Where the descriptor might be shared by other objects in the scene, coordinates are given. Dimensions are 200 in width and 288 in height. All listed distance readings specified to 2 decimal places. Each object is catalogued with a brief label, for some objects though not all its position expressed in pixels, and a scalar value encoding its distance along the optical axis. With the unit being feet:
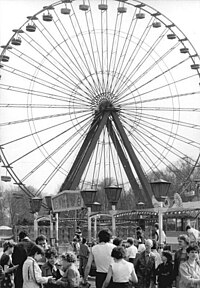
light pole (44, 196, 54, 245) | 129.60
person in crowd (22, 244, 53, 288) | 33.83
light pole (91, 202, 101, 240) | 161.64
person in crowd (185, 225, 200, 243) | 52.04
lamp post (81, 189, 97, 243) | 108.58
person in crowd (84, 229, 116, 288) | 35.63
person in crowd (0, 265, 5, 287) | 42.46
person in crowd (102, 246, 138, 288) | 32.35
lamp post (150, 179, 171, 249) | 78.59
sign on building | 123.75
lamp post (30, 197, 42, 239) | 129.90
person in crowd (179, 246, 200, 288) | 34.24
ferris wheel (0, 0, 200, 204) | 129.29
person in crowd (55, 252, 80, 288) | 33.01
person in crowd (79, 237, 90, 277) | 65.62
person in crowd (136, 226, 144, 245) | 64.09
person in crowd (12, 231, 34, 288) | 39.29
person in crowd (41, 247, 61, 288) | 39.01
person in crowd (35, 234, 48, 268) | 43.32
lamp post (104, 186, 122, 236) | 101.60
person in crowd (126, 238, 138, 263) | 51.13
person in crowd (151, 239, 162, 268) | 43.11
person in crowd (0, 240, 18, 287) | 42.34
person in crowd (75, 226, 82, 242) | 98.44
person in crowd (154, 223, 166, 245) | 69.70
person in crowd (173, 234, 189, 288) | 36.40
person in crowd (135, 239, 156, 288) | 41.70
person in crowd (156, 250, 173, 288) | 37.47
